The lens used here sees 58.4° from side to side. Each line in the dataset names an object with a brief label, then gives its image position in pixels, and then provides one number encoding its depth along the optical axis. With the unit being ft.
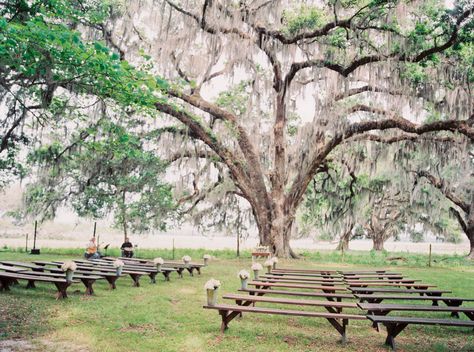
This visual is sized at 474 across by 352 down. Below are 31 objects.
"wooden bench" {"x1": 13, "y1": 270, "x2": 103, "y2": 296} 26.92
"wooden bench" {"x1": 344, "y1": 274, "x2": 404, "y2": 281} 31.68
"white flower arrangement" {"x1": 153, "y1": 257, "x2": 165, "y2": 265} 34.86
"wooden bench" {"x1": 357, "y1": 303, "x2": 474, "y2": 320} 18.63
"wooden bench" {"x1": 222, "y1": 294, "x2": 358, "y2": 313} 19.25
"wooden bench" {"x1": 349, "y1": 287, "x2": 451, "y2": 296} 24.52
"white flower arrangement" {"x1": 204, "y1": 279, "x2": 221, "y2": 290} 19.34
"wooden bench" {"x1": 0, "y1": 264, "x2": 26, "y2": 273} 28.48
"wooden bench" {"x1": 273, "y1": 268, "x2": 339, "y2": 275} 33.74
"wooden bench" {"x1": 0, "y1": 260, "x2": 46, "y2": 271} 31.60
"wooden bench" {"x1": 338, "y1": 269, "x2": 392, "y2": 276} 34.99
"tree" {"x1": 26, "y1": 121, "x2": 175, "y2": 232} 60.34
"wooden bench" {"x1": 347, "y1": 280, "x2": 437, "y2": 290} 27.65
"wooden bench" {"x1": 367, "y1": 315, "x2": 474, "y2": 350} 16.62
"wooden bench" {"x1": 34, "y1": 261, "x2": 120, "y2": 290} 29.21
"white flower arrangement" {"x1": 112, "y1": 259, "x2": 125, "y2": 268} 30.56
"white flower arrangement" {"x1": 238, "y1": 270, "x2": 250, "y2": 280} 23.94
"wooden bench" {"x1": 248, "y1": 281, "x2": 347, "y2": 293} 24.34
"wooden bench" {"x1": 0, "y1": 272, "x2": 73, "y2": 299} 25.09
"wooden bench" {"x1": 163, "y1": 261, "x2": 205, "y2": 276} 39.06
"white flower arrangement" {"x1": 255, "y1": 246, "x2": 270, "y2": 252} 54.85
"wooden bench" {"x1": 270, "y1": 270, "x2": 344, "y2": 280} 31.00
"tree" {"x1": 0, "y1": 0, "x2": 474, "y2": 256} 45.29
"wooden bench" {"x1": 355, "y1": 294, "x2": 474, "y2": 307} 21.86
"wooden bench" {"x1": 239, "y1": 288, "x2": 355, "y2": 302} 21.94
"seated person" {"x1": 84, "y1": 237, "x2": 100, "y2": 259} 45.00
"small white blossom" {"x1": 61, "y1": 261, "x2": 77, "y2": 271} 25.51
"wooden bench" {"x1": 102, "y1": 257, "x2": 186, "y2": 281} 35.85
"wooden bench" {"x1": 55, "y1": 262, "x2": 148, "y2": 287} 31.35
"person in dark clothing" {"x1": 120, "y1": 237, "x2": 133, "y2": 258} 52.21
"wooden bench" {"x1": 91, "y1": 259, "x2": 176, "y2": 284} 33.63
